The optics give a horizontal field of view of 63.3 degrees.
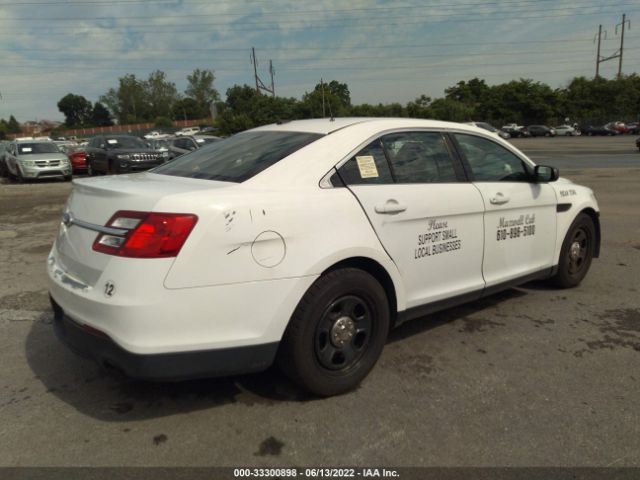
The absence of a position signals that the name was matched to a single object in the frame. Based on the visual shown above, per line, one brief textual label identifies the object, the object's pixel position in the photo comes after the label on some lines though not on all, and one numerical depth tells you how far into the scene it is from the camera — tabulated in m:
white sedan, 2.52
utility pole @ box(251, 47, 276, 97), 55.40
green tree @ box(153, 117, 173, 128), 91.75
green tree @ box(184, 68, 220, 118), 107.75
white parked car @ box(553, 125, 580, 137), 57.41
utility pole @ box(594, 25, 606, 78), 69.56
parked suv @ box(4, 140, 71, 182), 16.95
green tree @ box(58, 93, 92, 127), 130.50
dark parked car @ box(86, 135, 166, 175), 16.05
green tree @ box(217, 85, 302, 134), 47.62
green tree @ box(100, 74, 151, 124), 113.81
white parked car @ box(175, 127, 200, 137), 71.53
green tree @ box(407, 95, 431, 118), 48.50
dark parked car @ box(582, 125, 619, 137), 53.50
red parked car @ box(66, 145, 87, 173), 19.89
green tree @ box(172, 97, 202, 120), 106.06
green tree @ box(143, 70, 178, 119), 115.19
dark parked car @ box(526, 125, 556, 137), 57.88
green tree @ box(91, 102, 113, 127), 123.56
